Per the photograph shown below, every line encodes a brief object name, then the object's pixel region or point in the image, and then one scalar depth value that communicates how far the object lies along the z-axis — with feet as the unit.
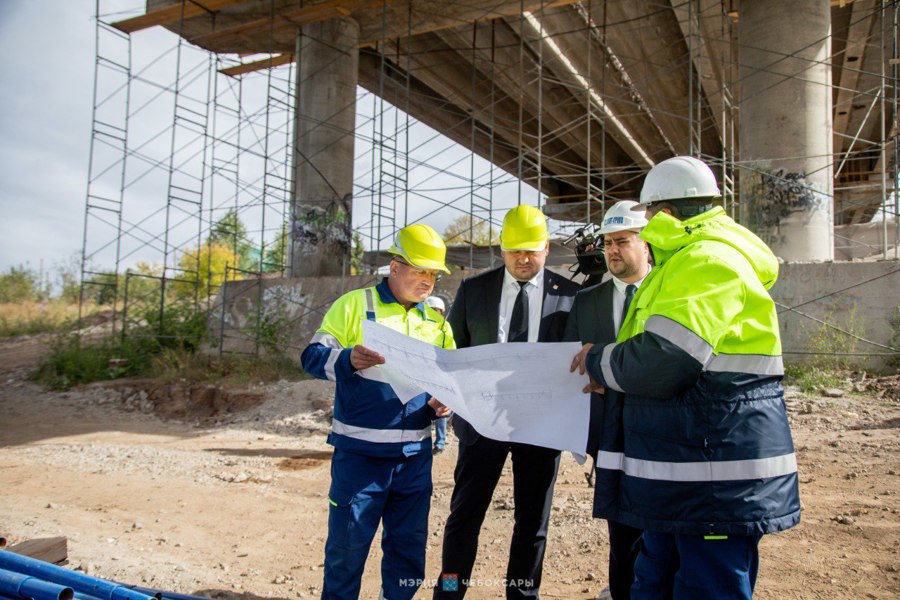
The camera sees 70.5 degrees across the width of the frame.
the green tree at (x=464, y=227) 100.94
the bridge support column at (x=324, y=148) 47.96
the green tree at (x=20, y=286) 99.81
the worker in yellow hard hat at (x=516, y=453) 9.91
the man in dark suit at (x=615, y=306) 9.27
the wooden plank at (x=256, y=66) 56.29
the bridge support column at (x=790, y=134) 32.30
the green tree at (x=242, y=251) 85.31
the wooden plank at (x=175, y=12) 48.37
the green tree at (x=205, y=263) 71.15
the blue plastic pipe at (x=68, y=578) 6.91
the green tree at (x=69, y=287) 98.56
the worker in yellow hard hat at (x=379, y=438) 8.84
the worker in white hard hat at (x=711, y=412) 5.99
